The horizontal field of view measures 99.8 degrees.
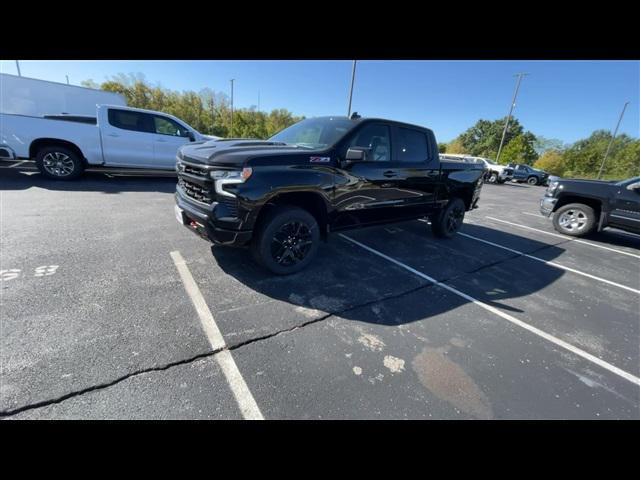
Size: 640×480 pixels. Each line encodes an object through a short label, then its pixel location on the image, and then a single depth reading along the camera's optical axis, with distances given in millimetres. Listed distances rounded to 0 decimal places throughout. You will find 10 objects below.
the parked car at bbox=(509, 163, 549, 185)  23203
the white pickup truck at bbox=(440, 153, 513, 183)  19938
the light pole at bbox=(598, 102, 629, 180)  40634
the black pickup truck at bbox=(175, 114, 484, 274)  2771
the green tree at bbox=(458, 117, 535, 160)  58906
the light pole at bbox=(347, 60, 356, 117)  15751
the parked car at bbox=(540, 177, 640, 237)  5871
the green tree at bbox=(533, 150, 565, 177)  42438
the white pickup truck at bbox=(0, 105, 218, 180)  6418
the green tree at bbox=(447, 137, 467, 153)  64062
